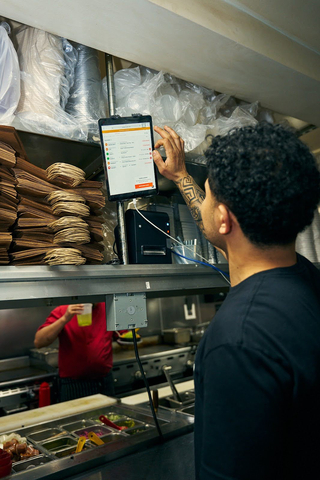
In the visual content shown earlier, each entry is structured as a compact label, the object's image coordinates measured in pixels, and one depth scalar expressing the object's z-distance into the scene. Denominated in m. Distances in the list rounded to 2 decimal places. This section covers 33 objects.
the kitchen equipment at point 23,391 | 3.23
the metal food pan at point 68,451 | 1.60
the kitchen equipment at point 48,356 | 3.86
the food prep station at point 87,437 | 1.43
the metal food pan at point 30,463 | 1.46
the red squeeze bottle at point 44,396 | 2.54
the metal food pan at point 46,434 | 1.82
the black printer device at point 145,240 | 1.49
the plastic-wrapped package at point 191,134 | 1.67
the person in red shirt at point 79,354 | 3.00
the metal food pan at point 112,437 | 1.74
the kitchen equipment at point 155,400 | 2.10
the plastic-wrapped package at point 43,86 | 1.33
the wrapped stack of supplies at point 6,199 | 1.17
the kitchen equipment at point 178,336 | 4.86
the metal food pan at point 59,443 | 1.74
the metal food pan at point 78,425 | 1.93
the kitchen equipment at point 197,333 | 4.94
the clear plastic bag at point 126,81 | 1.65
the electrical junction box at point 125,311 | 1.39
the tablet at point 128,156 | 1.43
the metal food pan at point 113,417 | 2.01
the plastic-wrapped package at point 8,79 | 1.25
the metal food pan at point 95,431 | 1.81
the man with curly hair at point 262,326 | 0.69
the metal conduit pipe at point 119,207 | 1.48
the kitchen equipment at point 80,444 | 1.59
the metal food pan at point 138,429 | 1.79
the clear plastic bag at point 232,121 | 1.82
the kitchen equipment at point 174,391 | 2.27
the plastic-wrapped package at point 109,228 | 1.70
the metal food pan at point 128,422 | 1.91
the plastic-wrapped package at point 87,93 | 1.48
